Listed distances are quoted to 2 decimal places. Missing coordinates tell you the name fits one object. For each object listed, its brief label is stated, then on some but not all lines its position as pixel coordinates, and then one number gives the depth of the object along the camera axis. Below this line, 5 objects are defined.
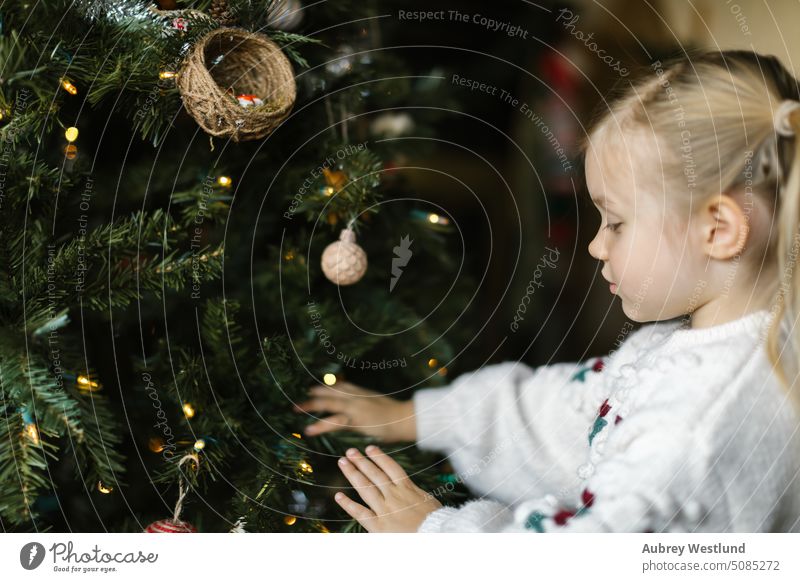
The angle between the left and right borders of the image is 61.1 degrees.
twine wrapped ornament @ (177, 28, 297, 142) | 0.52
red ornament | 0.57
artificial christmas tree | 0.52
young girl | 0.56
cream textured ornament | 0.63
